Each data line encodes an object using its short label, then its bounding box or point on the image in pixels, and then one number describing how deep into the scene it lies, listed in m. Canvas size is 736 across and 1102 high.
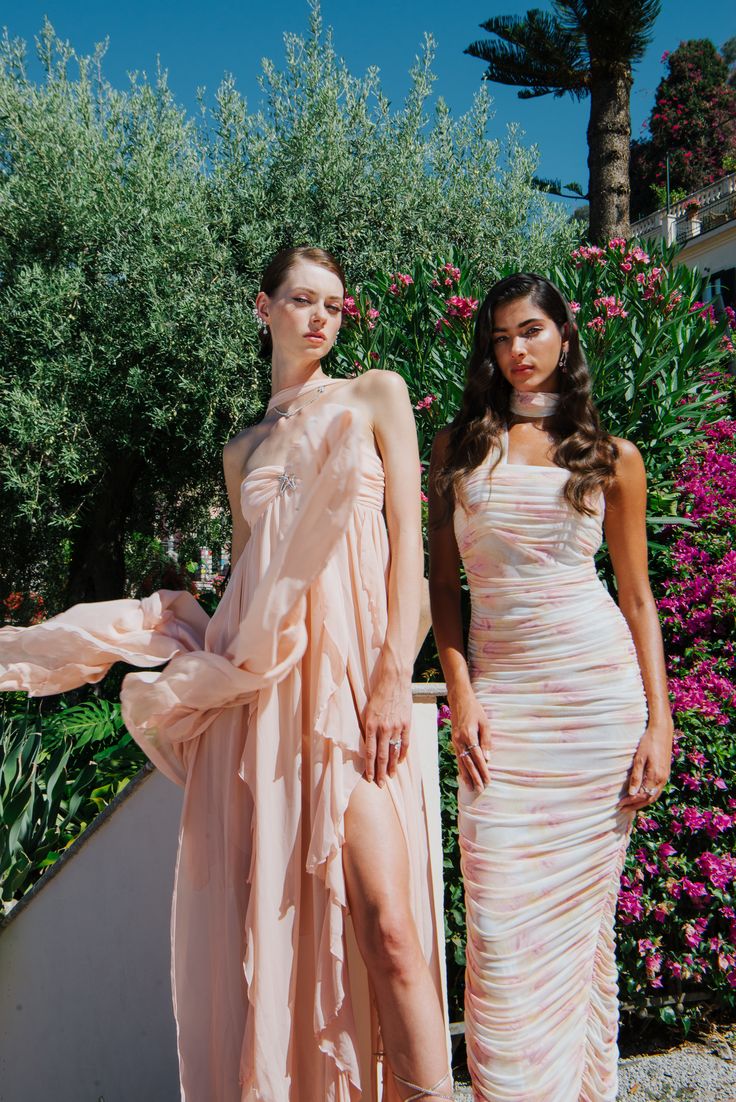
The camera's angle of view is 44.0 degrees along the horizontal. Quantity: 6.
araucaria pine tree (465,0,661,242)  7.89
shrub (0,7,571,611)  6.34
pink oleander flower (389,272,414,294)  4.80
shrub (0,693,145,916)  3.82
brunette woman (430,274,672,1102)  2.11
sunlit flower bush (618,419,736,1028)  3.15
